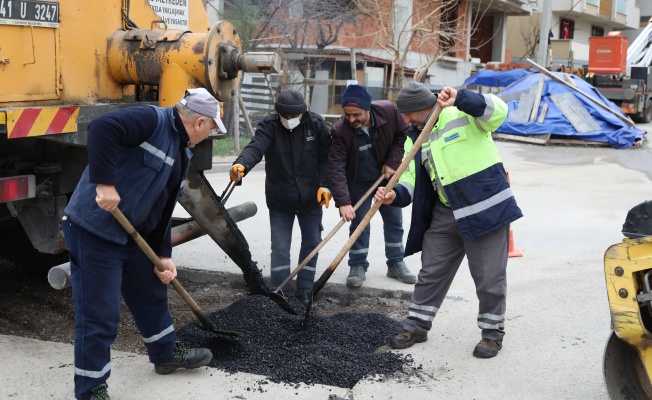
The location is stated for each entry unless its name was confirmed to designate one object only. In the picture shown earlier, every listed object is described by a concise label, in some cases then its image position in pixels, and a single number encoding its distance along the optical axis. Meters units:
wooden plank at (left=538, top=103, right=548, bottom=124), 17.22
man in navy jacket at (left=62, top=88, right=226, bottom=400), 3.48
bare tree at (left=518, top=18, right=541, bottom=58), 34.31
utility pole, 20.80
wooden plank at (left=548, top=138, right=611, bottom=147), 16.70
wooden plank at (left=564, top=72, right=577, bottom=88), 17.66
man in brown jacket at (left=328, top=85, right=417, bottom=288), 5.57
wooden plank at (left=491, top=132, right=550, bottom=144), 16.78
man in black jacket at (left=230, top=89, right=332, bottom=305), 5.55
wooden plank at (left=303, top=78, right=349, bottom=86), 15.01
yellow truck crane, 4.27
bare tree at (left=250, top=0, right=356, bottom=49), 15.20
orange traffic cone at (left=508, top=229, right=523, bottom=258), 6.93
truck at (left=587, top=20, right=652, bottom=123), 22.00
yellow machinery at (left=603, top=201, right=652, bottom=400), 3.20
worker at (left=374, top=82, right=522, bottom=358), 4.40
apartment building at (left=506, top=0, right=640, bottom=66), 33.94
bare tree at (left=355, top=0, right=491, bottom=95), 16.84
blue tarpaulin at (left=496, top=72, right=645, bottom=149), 16.58
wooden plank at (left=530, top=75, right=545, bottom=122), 17.41
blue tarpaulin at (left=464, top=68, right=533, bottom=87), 21.52
